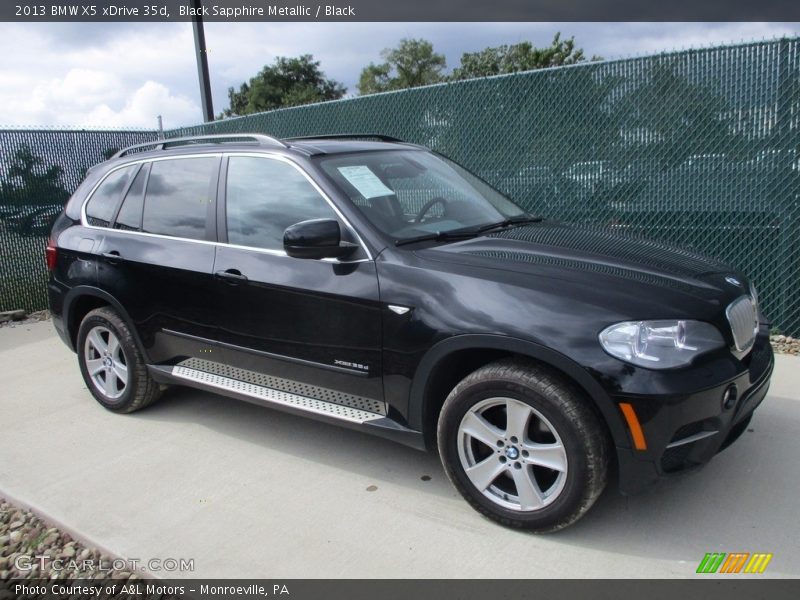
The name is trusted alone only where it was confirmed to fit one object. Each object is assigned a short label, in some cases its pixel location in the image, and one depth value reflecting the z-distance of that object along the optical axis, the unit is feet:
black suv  8.63
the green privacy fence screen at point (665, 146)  16.96
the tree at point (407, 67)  197.67
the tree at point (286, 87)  170.71
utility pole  33.06
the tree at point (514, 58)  120.88
